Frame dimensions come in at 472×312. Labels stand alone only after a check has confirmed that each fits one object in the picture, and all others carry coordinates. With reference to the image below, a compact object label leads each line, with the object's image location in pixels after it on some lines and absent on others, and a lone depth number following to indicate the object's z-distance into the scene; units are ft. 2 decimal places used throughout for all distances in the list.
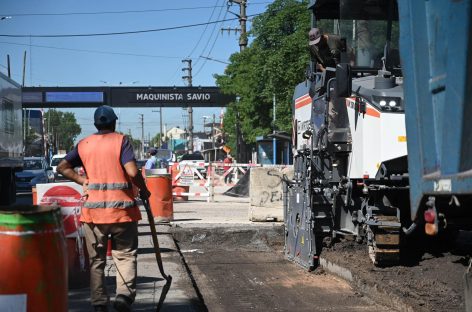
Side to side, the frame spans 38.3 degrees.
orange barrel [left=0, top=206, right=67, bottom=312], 13.74
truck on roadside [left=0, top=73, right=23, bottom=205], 57.45
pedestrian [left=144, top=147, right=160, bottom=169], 63.09
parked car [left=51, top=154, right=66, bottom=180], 117.97
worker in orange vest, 19.88
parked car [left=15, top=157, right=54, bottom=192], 95.86
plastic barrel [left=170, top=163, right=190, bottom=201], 79.36
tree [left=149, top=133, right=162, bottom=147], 604.49
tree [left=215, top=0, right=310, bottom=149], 86.38
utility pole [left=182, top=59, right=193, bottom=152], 257.67
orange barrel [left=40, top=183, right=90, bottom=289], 23.81
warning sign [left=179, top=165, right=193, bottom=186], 78.43
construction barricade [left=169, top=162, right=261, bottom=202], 77.00
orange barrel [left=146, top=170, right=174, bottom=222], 48.32
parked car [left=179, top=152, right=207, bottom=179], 80.17
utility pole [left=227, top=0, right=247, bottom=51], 135.85
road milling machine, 13.12
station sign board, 162.30
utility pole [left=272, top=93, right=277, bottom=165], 123.20
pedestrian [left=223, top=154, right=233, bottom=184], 88.45
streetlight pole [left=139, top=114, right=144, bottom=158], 489.42
